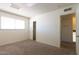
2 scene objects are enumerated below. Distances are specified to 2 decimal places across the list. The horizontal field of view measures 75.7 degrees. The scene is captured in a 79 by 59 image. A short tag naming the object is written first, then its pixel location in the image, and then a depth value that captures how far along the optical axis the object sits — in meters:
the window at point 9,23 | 2.35
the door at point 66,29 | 3.38
